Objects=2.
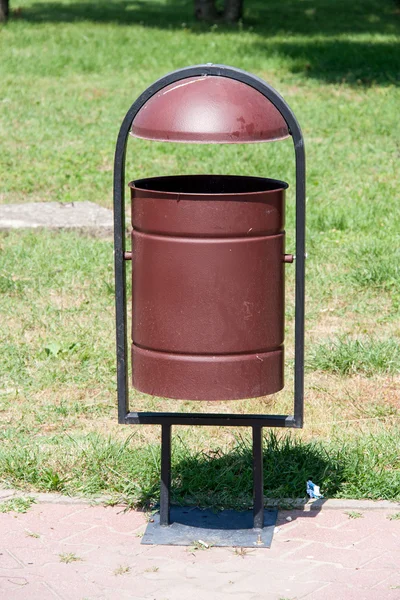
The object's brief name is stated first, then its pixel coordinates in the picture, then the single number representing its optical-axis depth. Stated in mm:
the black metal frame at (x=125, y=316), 7699
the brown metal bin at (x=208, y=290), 7672
